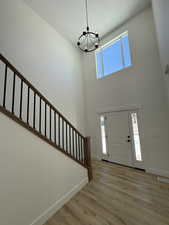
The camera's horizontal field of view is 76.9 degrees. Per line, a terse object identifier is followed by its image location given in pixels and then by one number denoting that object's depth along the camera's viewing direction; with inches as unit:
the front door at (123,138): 148.3
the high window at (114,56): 169.7
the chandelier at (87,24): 106.5
